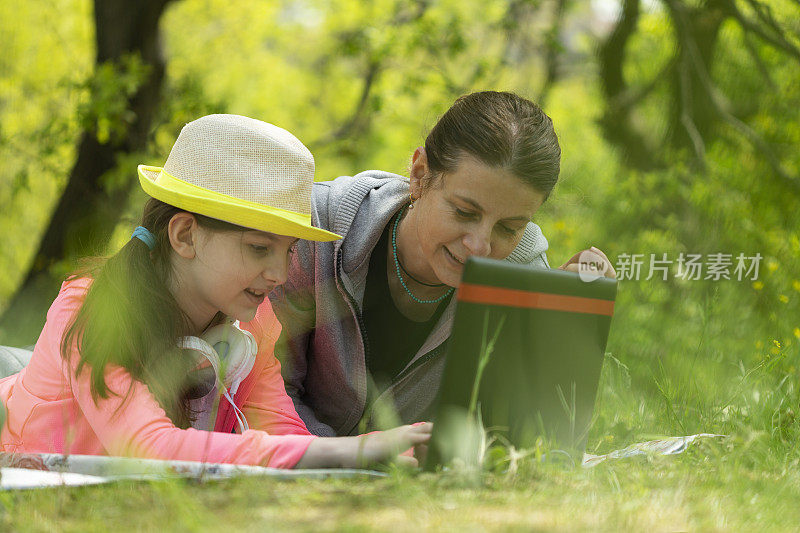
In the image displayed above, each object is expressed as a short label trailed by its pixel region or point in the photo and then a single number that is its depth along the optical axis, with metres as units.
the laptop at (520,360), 3.62
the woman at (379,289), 5.44
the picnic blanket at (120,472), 3.54
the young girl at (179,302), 4.22
